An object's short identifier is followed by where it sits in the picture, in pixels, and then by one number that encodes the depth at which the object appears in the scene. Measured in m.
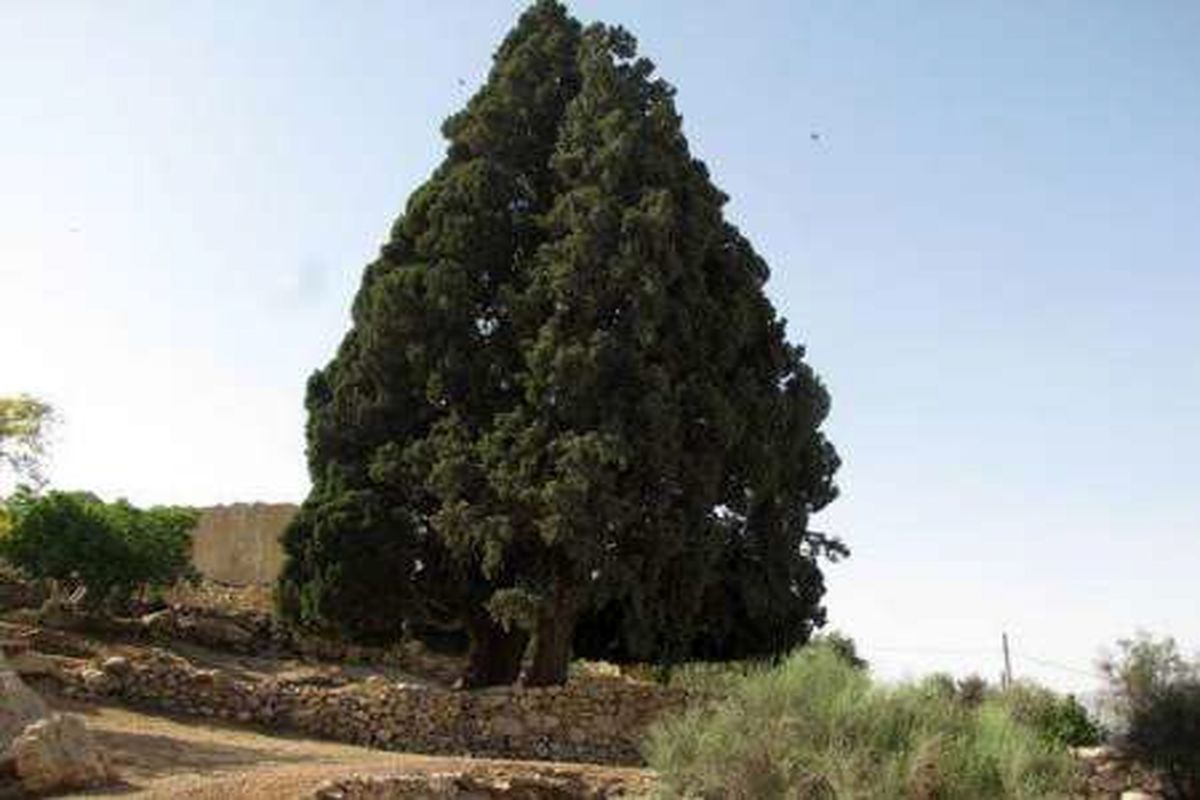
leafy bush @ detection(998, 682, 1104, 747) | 21.41
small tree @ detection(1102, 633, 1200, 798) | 19.22
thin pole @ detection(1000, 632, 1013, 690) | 24.52
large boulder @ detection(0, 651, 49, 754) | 13.98
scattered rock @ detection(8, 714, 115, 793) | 12.87
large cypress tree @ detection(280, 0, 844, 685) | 19.22
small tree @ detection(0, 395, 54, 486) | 26.80
